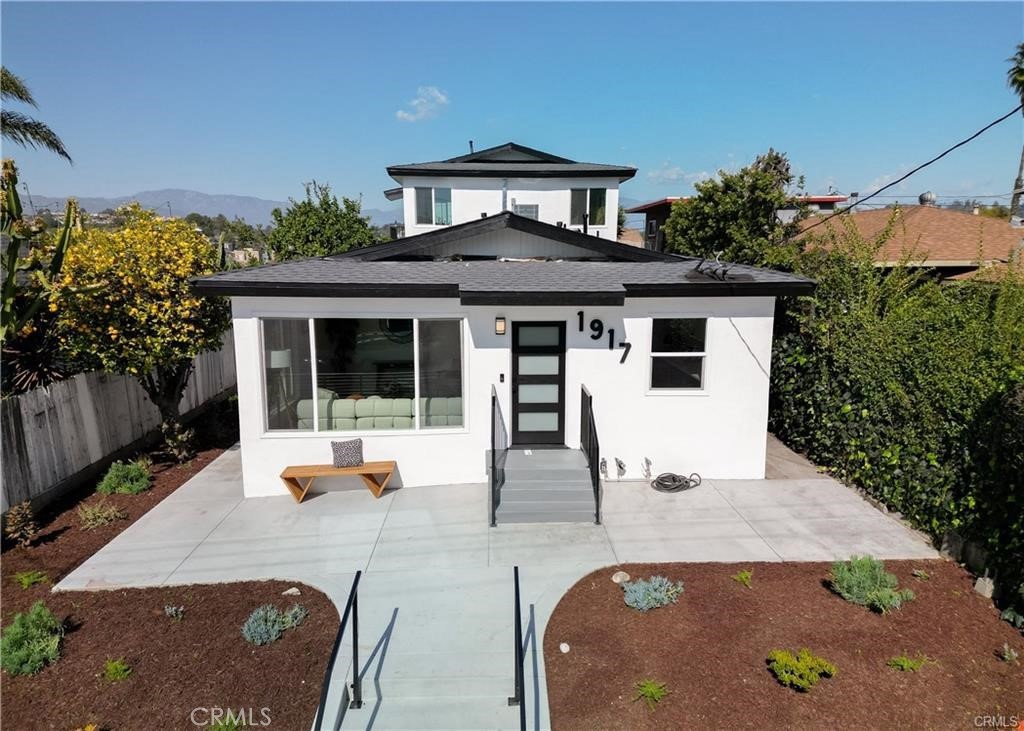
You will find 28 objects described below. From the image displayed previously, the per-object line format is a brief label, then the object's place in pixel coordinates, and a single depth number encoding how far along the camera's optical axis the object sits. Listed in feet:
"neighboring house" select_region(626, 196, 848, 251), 109.91
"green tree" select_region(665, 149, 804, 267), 56.24
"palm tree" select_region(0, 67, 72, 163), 51.21
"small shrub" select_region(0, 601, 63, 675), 16.07
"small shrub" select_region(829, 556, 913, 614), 18.48
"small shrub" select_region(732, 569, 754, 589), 20.15
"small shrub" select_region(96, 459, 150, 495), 28.68
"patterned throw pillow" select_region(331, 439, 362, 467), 27.63
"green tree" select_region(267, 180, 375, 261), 76.95
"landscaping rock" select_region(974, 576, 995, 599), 19.34
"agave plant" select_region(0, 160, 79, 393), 24.02
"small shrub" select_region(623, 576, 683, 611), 18.72
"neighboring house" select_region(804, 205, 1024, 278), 52.29
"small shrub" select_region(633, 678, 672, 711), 14.85
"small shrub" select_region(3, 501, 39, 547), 23.54
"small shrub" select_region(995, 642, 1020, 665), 16.34
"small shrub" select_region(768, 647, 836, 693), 15.17
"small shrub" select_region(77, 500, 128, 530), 25.32
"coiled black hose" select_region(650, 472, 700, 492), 28.35
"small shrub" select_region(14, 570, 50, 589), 20.52
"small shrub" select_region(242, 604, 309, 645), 17.34
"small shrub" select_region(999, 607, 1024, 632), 17.76
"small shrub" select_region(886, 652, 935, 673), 15.90
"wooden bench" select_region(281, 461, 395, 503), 26.99
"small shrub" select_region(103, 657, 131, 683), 15.84
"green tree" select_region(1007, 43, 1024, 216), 74.08
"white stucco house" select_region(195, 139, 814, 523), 26.73
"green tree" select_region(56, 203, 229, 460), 28.02
